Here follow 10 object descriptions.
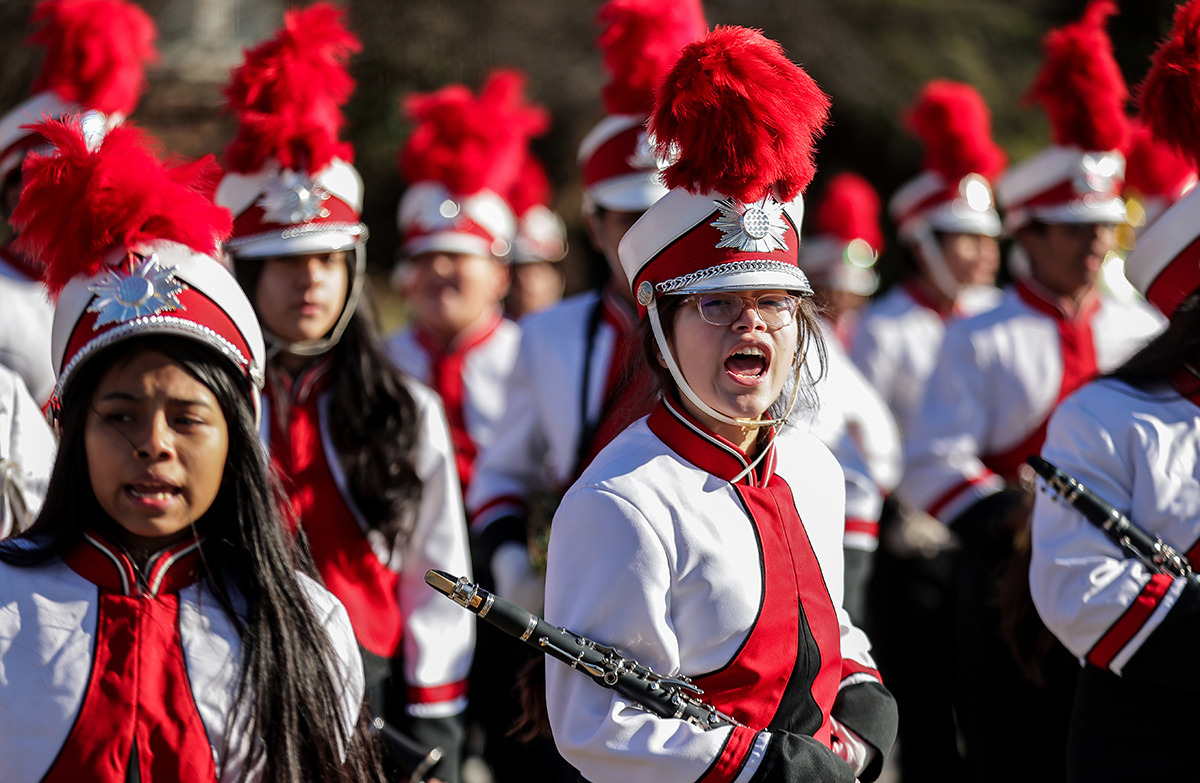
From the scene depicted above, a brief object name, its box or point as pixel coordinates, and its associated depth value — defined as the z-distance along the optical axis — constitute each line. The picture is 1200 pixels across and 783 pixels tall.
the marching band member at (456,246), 12.00
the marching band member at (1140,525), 5.97
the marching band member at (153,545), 4.83
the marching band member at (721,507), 4.70
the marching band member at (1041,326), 10.12
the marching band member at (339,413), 7.22
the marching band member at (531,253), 16.69
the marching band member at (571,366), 8.34
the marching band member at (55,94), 8.37
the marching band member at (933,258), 14.46
